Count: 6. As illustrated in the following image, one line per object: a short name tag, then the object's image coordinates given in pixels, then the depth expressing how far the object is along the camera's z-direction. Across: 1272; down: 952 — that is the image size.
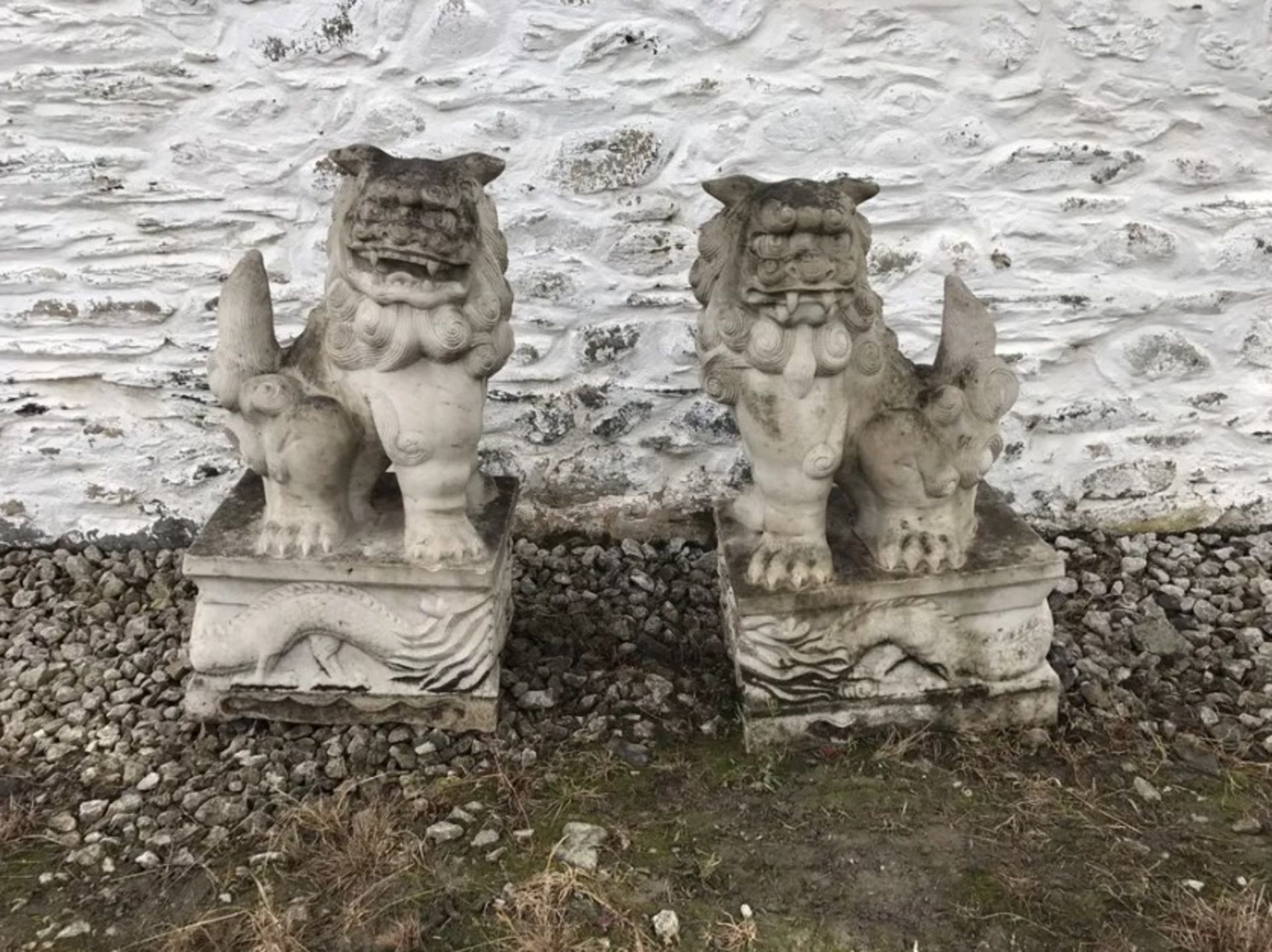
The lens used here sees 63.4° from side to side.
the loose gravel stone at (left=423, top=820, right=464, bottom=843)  2.05
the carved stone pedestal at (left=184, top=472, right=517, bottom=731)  2.23
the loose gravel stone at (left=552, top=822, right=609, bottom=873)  1.98
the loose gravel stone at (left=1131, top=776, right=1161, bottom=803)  2.15
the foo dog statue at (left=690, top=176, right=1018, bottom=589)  1.95
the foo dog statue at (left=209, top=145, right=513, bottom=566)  1.93
